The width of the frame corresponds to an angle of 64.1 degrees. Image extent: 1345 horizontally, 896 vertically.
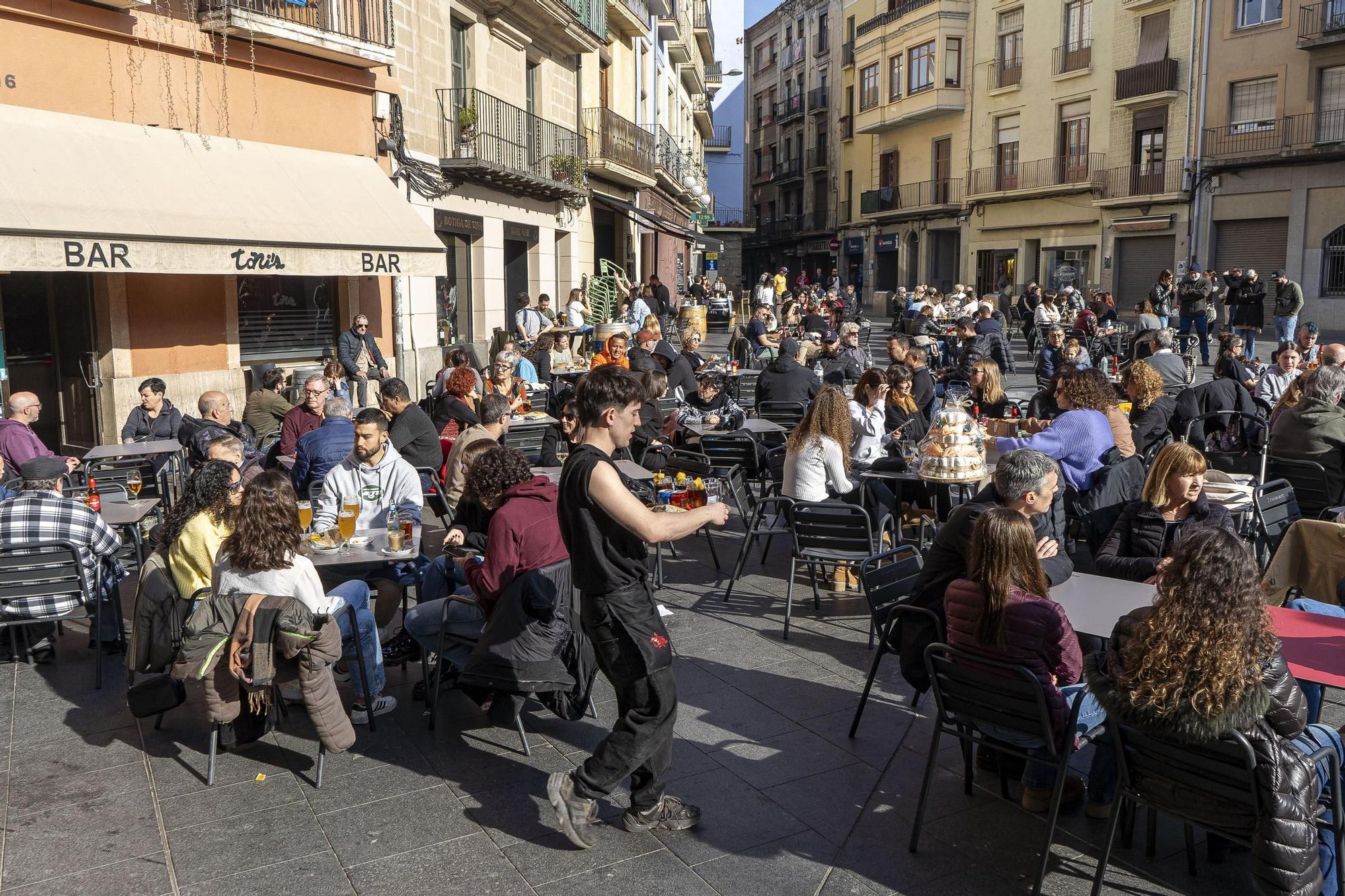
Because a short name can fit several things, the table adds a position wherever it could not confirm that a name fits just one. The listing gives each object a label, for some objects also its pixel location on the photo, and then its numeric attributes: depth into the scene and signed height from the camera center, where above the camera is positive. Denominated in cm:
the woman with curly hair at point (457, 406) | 869 -62
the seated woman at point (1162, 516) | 507 -91
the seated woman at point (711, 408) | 983 -76
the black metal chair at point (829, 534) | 615 -119
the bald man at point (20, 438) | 736 -73
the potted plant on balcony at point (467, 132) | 1727 +318
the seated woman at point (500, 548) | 457 -93
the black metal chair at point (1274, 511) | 612 -107
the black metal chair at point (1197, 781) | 306 -134
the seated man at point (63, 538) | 558 -109
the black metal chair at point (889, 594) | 464 -120
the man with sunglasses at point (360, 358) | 1425 -36
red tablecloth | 363 -114
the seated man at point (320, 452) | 743 -84
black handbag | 475 -161
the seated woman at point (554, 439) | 822 -88
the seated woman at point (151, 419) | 925 -76
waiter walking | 372 -98
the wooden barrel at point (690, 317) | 2722 +29
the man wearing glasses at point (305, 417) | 852 -69
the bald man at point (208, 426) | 850 -78
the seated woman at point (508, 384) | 992 -52
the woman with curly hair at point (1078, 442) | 694 -74
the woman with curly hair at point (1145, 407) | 809 -61
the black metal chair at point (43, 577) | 545 -125
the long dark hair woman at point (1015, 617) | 375 -102
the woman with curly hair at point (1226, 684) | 303 -105
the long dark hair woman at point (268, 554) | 441 -92
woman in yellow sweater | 477 -87
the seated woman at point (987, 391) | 903 -53
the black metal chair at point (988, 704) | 355 -129
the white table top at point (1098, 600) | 422 -113
